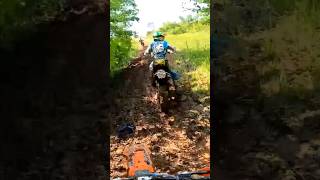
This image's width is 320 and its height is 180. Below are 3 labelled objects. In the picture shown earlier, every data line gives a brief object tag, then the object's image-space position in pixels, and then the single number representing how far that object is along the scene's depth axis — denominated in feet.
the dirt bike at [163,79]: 22.70
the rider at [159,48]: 23.52
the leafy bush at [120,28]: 31.32
